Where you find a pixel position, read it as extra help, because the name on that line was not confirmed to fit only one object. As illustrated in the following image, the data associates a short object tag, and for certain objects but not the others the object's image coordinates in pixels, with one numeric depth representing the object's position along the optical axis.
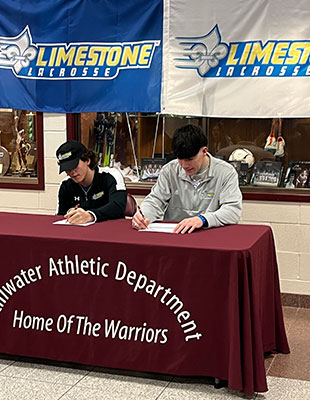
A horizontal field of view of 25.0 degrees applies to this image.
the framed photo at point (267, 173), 5.21
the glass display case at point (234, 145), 5.19
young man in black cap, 4.06
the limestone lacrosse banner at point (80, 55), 5.24
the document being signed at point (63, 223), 4.01
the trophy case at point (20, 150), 5.80
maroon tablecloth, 3.28
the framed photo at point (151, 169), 5.54
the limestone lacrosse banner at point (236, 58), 4.88
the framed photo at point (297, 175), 5.16
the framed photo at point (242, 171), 5.30
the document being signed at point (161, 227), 3.78
